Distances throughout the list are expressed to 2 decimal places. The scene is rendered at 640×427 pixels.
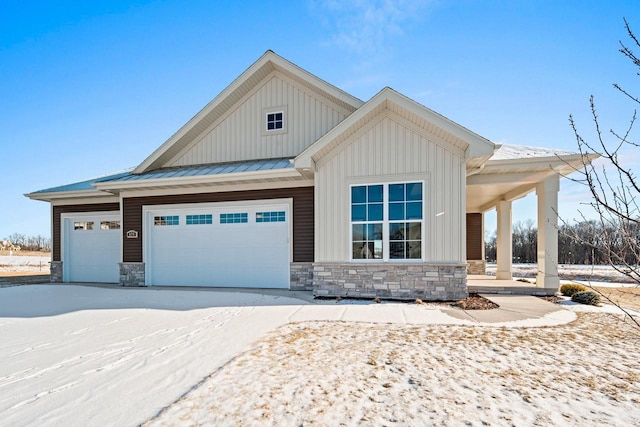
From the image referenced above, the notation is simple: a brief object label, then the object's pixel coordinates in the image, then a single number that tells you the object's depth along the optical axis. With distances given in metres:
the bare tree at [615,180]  2.14
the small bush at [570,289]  7.83
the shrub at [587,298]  7.18
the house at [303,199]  7.50
